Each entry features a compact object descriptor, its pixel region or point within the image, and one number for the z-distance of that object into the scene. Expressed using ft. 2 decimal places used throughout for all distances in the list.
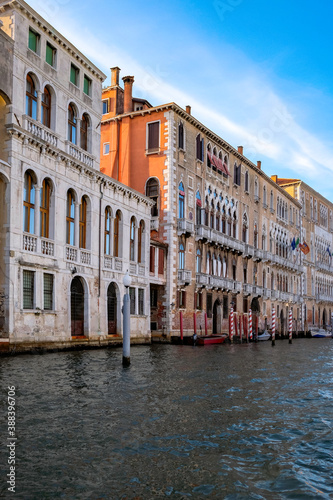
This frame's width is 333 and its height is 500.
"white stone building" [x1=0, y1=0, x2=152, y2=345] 56.65
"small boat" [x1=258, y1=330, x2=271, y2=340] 123.18
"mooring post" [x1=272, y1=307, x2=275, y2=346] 102.61
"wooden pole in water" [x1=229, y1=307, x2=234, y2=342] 102.89
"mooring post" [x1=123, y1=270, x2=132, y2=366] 44.83
